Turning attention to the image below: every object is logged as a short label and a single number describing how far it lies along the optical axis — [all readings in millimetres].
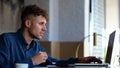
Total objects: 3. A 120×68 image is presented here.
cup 1432
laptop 1962
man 1822
